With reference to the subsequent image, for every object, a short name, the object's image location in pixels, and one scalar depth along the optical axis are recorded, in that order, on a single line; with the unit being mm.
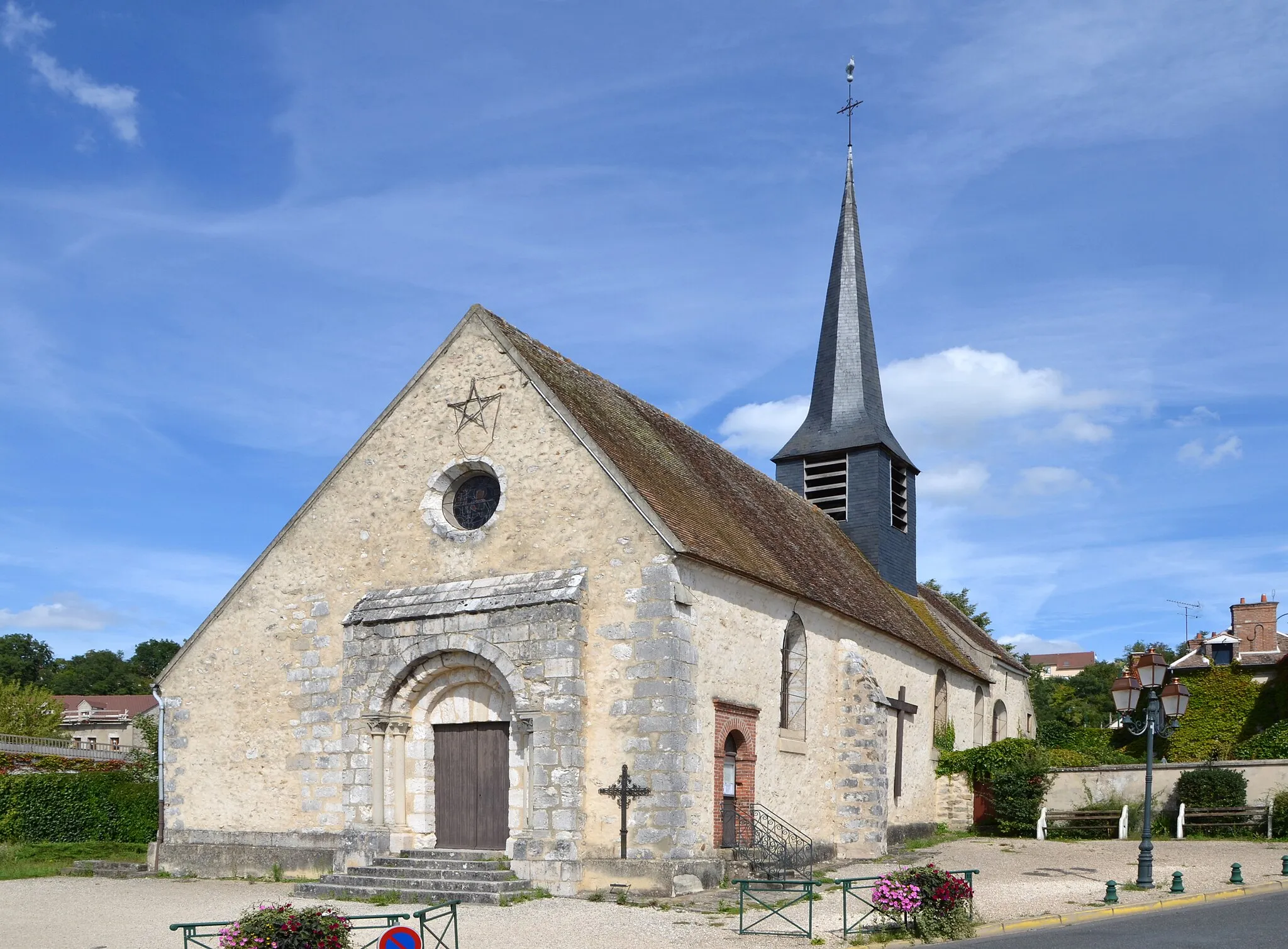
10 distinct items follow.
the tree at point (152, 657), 91938
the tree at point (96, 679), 91688
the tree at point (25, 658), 89688
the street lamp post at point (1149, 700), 14883
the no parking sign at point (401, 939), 8336
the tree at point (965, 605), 39500
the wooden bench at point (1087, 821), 22422
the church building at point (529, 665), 15297
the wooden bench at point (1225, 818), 21547
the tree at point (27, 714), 51125
